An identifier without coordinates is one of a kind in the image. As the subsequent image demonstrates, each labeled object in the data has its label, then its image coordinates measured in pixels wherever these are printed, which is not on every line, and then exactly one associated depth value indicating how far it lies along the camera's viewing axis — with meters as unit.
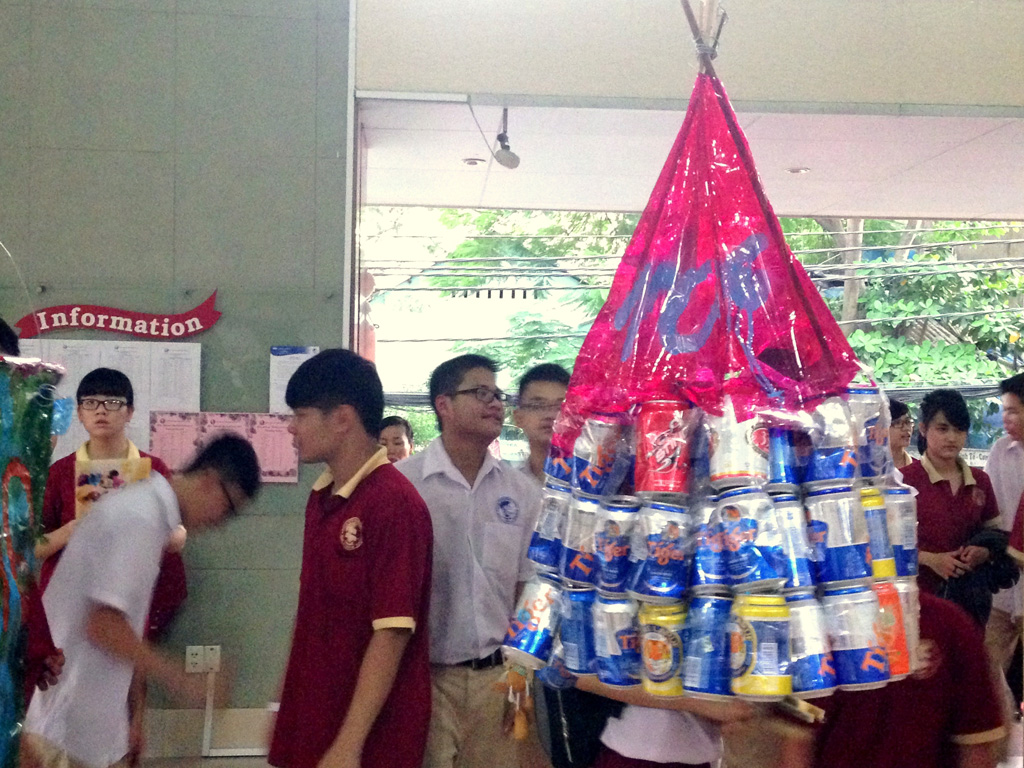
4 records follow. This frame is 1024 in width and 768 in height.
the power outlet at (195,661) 4.02
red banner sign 4.03
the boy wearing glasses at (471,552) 2.49
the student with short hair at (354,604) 2.00
